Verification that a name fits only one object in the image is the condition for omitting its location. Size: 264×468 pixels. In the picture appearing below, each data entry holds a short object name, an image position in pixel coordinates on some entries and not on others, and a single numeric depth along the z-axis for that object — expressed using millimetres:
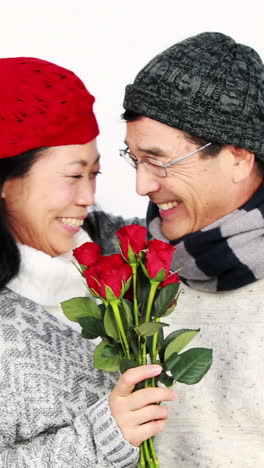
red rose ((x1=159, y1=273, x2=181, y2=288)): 3484
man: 4223
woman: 4016
